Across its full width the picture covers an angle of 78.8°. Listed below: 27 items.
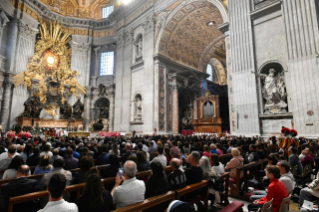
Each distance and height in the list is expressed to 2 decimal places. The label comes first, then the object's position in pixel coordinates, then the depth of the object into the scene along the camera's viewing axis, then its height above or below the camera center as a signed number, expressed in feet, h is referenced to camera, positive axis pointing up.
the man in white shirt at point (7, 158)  11.87 -1.80
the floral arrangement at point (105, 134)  46.12 -1.27
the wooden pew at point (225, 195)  11.21 -4.02
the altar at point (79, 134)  43.29 -1.16
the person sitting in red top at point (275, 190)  7.82 -2.52
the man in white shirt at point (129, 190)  7.19 -2.32
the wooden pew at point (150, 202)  6.25 -2.57
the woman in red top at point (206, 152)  15.77 -1.94
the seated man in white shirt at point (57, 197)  5.47 -1.97
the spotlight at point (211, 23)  50.97 +27.65
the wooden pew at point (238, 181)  12.53 -3.51
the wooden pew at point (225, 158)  16.67 -2.64
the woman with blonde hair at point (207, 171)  10.39 -2.31
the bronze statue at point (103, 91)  64.85 +12.49
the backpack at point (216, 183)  10.09 -2.83
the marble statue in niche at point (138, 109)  53.02 +5.23
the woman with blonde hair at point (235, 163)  13.25 -2.38
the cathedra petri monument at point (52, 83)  50.62 +13.34
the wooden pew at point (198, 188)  7.96 -2.67
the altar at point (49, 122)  47.62 +1.77
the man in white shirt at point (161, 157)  14.32 -2.11
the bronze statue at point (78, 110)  59.21 +5.74
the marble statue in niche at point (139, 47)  55.76 +23.55
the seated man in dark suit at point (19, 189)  7.87 -2.46
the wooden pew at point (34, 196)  6.89 -2.52
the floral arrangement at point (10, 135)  28.58 -0.88
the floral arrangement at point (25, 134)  33.12 -0.86
